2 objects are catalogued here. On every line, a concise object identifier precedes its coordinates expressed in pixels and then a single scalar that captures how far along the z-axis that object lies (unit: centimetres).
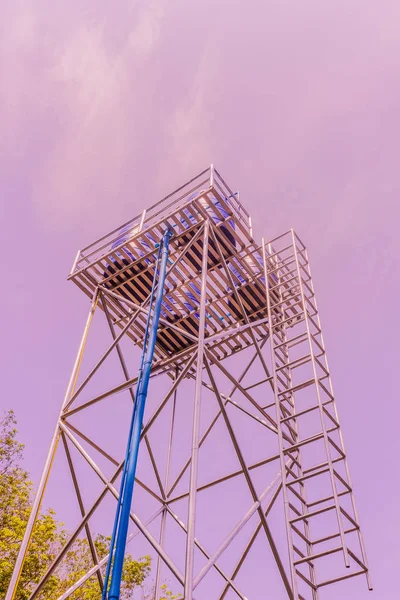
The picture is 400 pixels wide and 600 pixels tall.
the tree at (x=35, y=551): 1619
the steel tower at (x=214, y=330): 976
